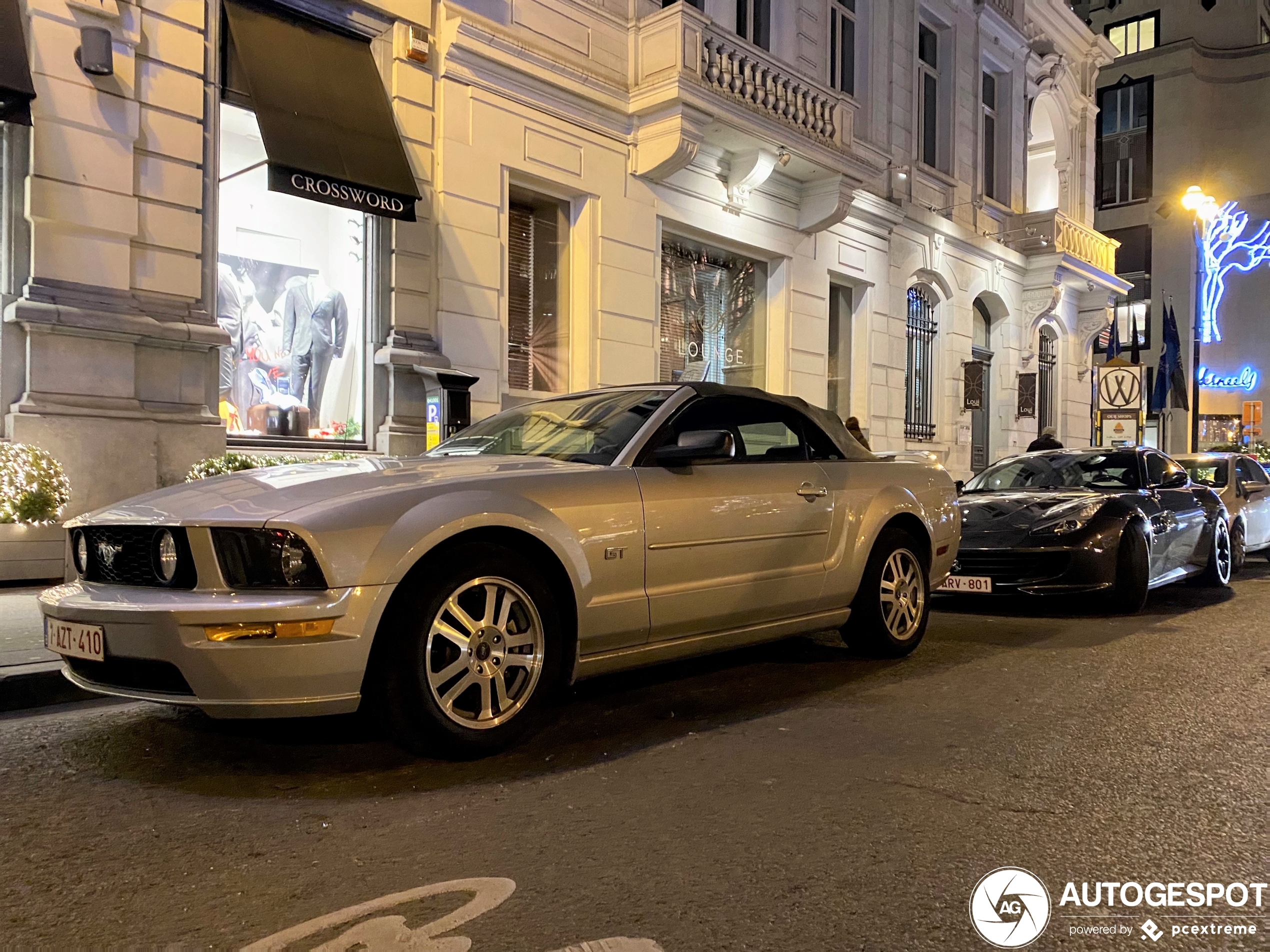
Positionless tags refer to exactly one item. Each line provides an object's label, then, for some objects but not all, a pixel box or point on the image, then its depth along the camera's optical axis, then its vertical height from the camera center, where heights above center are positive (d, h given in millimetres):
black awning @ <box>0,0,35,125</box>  7066 +3033
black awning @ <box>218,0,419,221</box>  8820 +3480
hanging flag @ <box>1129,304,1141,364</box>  27172 +4990
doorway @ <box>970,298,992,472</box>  20750 +1470
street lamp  18984 +5583
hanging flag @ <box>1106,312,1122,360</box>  27938 +4015
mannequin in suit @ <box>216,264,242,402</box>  9203 +1558
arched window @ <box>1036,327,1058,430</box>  23031 +2376
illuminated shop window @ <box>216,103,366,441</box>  9289 +1730
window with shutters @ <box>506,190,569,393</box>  11625 +2233
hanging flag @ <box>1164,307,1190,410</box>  31375 +4059
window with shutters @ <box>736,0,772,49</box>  14594 +6981
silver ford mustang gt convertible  3156 -375
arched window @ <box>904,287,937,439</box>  18125 +2078
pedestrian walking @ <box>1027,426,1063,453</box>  13469 +513
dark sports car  7230 -400
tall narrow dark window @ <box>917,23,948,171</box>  18703 +7419
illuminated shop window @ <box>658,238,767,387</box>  13570 +2394
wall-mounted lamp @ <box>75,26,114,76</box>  7840 +3461
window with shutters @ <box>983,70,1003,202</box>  20891 +7493
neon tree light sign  39969 +9723
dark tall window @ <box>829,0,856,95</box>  16047 +7375
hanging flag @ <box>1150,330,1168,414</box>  30969 +3095
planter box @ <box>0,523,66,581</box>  7398 -650
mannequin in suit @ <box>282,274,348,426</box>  9852 +1478
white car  9898 -125
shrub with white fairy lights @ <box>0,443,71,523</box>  7125 -124
